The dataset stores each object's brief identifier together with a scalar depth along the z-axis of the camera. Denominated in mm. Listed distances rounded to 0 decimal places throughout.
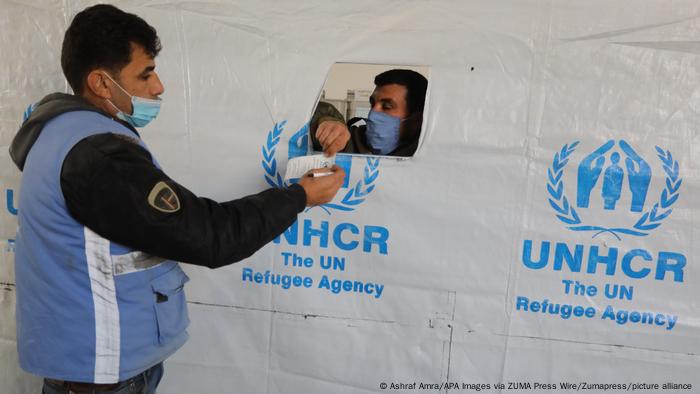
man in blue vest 954
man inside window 1753
